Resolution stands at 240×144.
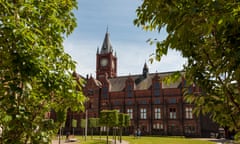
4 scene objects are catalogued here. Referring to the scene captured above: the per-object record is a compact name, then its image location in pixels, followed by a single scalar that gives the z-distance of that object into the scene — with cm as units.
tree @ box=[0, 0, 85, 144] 324
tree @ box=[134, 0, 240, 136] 223
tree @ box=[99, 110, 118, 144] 3155
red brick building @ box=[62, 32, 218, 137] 5481
